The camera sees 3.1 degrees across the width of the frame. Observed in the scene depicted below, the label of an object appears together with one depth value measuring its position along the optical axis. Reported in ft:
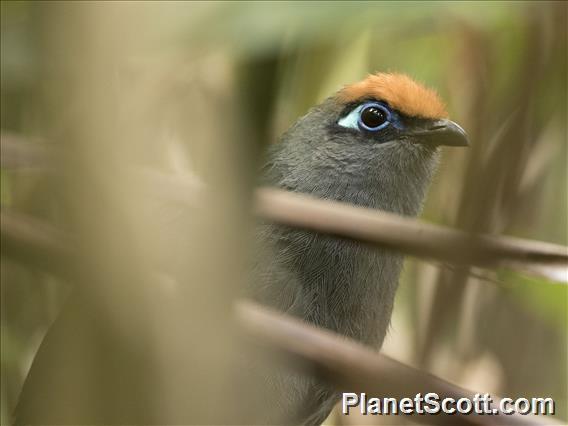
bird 12.17
